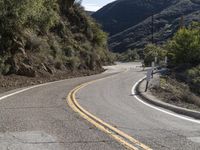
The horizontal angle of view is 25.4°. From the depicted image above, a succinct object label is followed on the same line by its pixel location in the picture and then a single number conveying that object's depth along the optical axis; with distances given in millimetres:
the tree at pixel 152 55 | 70450
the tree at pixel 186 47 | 47031
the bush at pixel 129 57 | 115919
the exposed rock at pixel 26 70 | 27328
